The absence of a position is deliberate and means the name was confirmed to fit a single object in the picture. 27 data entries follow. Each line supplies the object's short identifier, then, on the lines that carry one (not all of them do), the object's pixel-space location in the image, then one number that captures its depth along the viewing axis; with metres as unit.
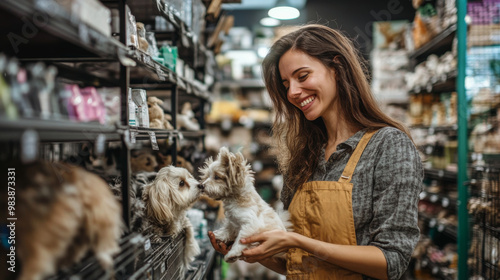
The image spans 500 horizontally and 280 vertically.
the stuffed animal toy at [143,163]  2.25
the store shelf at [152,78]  1.53
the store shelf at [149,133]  1.48
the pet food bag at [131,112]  1.48
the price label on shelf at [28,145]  0.71
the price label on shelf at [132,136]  1.40
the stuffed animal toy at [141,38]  1.73
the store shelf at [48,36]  0.78
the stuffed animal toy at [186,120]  2.90
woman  1.32
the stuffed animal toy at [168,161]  2.36
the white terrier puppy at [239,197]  1.47
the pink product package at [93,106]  1.07
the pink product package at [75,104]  0.99
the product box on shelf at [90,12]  0.90
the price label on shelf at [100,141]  1.06
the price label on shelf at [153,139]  1.66
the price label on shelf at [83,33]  0.91
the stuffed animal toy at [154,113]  2.00
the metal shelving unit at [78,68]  0.78
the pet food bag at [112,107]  1.29
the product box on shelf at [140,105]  1.68
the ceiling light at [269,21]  5.61
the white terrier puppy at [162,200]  1.62
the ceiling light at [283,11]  4.39
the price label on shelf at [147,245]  1.39
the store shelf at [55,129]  0.69
